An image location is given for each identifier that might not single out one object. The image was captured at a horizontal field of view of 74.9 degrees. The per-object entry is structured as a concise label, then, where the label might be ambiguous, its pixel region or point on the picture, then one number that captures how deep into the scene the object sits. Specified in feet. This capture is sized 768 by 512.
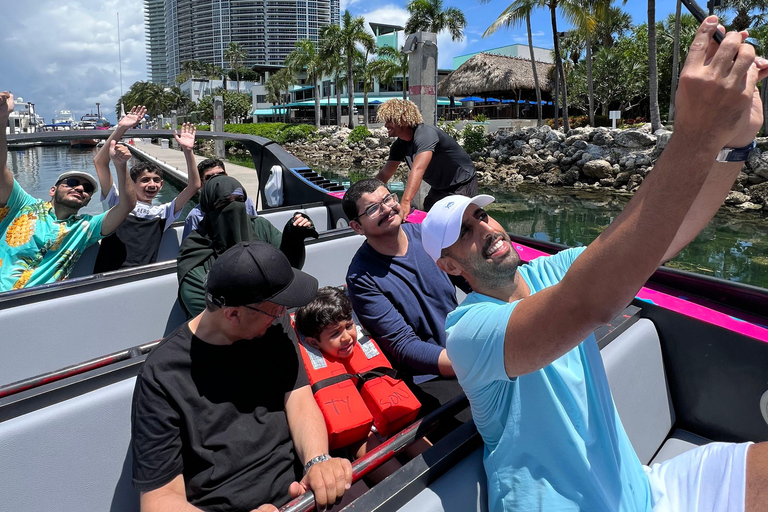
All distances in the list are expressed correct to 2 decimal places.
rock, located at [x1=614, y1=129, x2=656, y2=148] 49.47
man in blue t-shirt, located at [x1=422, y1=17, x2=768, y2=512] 2.32
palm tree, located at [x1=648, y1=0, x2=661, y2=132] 46.24
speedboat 4.11
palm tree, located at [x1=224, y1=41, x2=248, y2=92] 227.20
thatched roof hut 96.89
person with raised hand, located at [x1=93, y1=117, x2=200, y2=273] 9.84
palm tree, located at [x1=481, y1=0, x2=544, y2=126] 64.28
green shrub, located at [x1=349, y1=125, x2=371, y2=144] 94.27
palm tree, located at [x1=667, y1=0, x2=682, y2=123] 51.15
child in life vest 5.99
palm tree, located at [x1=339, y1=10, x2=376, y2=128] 115.65
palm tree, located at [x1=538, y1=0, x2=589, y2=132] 56.29
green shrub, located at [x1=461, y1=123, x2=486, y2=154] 67.41
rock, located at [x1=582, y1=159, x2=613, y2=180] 49.96
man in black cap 4.28
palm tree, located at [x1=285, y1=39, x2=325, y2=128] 129.62
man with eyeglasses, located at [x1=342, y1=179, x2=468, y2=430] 6.00
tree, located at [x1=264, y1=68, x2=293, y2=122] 172.37
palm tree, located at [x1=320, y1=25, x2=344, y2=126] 118.42
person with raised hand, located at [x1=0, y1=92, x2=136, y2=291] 8.73
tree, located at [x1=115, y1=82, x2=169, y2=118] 264.52
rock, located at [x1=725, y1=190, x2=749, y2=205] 38.45
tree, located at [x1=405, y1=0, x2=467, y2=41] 102.01
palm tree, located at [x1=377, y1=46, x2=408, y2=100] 119.65
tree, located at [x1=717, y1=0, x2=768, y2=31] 65.67
